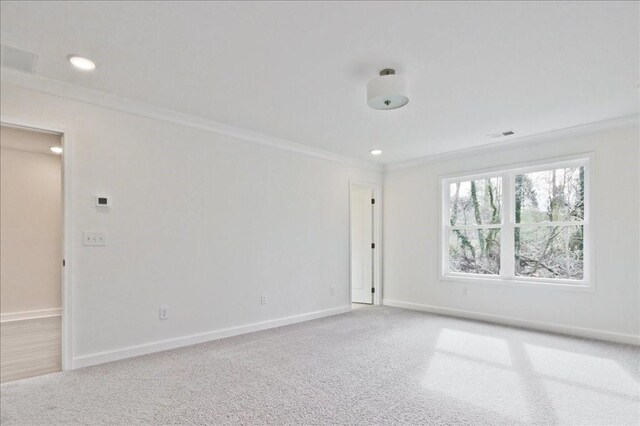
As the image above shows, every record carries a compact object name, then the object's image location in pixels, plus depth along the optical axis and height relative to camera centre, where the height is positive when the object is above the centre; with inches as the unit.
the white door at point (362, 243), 243.1 -20.0
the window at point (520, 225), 169.6 -5.8
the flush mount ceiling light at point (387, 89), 105.4 +37.0
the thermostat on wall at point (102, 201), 125.3 +4.8
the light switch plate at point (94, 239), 121.8 -8.2
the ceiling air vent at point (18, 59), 95.4 +43.0
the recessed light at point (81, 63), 100.3 +43.6
